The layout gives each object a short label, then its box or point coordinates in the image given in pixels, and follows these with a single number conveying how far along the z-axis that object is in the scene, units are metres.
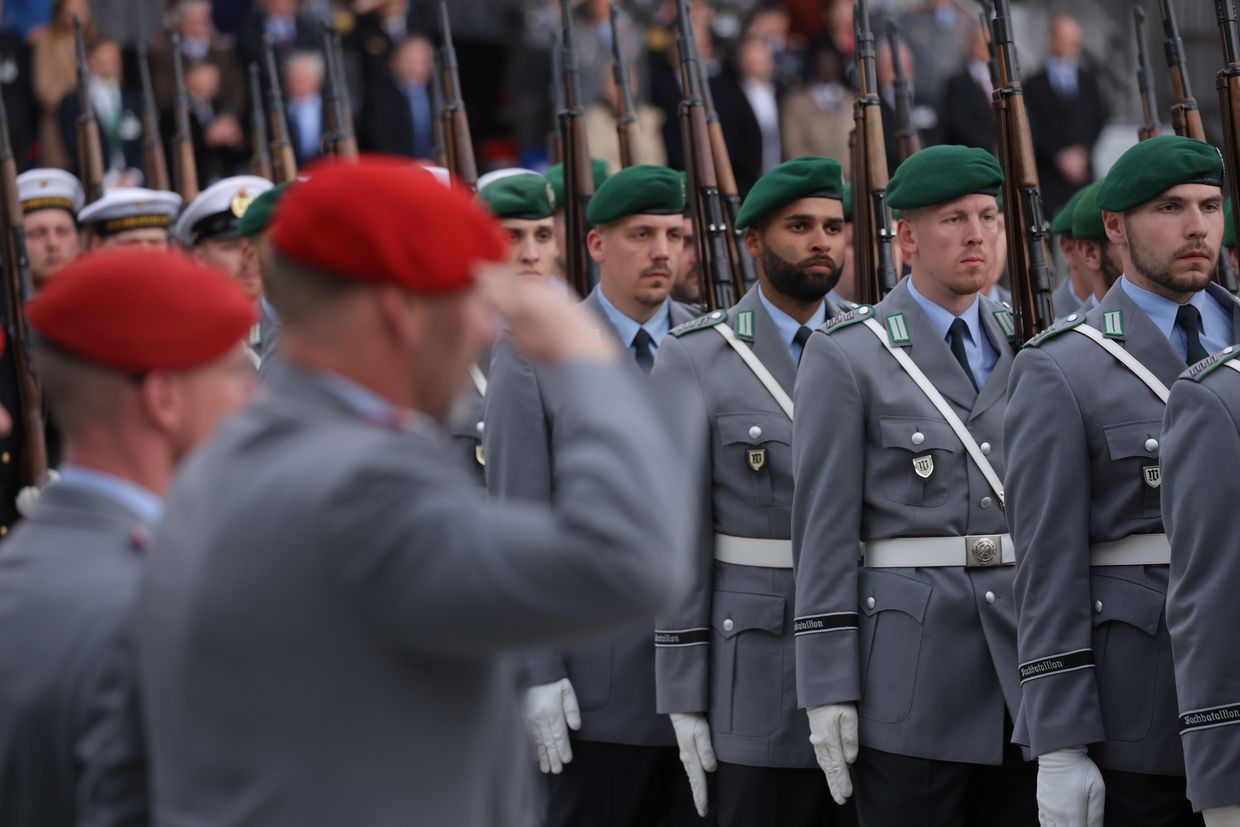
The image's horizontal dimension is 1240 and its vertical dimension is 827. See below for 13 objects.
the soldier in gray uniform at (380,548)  4.18
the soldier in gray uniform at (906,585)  9.95
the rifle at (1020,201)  11.38
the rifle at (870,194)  13.02
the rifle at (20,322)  15.07
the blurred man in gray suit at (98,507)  5.21
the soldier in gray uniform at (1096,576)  9.05
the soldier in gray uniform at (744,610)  10.74
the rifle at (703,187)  13.84
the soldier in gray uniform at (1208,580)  8.23
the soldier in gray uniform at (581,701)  11.23
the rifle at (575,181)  15.31
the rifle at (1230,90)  9.91
